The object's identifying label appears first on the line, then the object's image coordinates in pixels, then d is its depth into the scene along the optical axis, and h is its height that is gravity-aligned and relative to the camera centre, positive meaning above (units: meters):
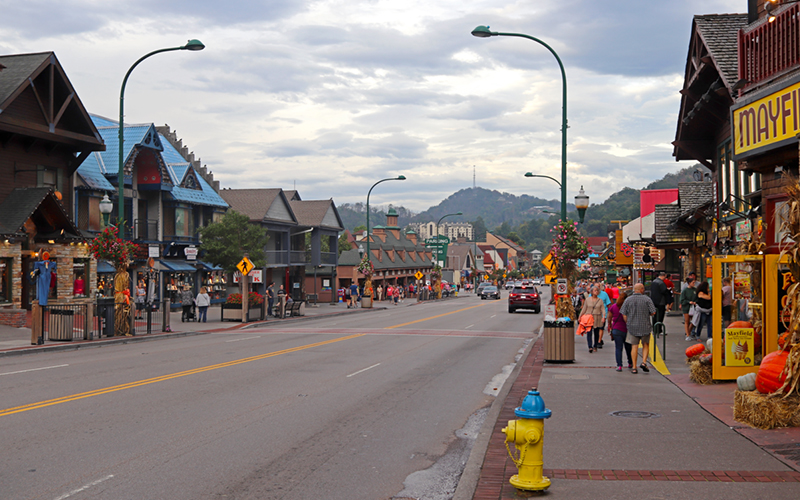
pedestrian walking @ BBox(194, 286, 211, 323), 31.41 -1.58
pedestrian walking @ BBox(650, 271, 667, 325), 20.00 -0.80
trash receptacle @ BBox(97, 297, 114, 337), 23.09 -1.51
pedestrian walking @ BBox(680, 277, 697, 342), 20.28 -1.07
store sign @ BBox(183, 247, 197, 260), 38.41 +0.78
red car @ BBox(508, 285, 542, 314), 41.34 -1.97
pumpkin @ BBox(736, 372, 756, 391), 9.66 -1.61
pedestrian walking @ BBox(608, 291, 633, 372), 14.27 -1.36
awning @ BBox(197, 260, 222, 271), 43.75 +0.04
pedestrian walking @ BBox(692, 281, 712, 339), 18.16 -1.03
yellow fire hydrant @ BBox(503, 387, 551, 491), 6.14 -1.53
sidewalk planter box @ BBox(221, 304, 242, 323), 32.06 -2.07
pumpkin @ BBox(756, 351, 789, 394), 9.02 -1.40
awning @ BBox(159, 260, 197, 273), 40.38 +0.05
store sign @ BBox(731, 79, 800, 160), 9.96 +2.16
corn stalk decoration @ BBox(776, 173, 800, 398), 8.64 -0.37
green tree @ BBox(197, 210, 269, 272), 37.00 +1.41
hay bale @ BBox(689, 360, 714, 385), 12.23 -1.90
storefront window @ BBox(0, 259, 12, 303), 26.70 -0.55
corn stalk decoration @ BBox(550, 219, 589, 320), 22.56 +0.59
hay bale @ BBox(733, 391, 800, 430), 8.58 -1.80
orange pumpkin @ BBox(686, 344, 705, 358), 13.12 -1.59
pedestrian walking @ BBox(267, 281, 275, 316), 36.72 -1.72
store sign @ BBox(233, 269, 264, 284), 33.78 -0.41
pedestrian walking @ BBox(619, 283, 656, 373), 13.69 -0.95
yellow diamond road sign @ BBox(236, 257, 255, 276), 30.34 +0.02
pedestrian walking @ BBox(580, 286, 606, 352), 18.42 -1.22
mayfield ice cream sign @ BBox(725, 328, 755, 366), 11.50 -1.36
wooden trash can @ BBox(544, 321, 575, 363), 15.61 -1.72
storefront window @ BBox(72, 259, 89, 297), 31.35 -0.46
